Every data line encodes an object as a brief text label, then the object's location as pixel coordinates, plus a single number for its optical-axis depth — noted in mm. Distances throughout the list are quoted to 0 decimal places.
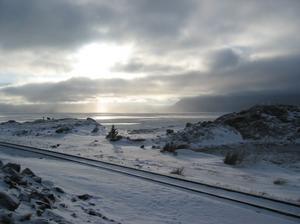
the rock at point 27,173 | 7750
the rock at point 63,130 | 27200
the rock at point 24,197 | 5736
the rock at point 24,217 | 4754
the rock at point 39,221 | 4780
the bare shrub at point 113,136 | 21867
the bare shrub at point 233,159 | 13697
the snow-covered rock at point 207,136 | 20454
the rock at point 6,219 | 4434
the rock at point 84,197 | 7208
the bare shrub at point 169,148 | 16973
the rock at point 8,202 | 5003
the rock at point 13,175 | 6757
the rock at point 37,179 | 7582
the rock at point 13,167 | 7364
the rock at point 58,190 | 7215
